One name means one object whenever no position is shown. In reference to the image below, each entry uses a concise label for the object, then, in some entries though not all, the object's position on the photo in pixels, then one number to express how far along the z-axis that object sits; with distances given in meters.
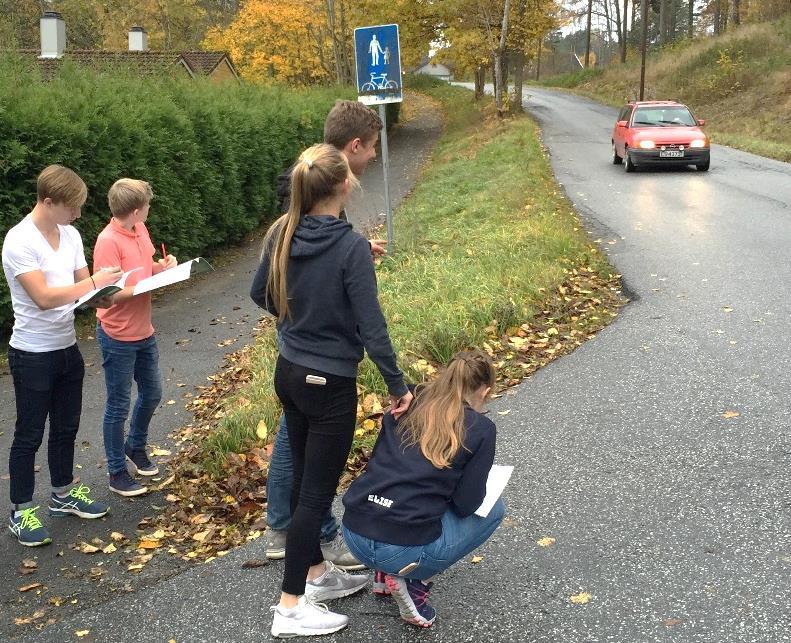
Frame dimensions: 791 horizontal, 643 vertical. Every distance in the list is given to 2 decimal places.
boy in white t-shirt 4.08
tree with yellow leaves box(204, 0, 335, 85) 36.06
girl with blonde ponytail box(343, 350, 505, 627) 3.10
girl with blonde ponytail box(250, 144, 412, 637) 3.07
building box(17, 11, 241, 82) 14.22
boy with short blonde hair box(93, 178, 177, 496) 4.56
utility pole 42.25
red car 18.55
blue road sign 9.91
